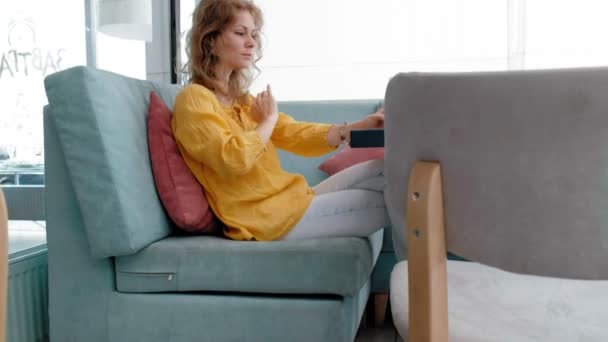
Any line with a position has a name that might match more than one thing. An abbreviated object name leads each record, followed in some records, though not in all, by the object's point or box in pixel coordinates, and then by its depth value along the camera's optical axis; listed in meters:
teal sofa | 1.47
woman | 1.58
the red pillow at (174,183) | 1.65
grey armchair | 0.63
